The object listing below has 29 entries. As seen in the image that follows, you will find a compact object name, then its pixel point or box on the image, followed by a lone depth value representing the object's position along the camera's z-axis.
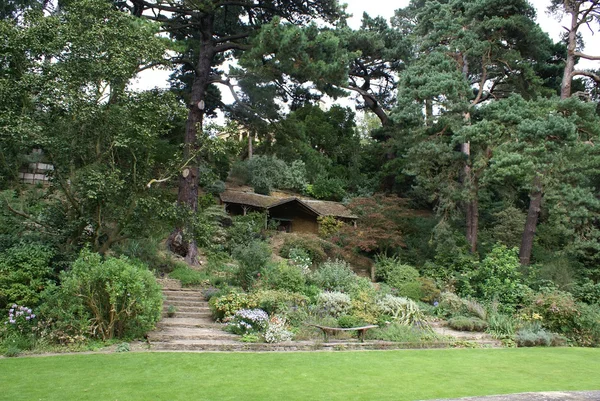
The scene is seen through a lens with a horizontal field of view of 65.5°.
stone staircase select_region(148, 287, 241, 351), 9.27
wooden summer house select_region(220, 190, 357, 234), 25.52
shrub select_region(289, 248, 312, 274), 17.84
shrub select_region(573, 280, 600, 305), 15.02
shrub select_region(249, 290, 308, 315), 11.71
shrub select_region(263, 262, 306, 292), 13.32
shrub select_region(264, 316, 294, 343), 10.09
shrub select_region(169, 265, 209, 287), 14.56
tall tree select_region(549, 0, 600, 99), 17.92
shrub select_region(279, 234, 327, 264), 20.19
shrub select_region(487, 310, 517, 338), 12.45
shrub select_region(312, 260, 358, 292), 14.34
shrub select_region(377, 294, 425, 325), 12.51
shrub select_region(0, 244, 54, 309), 9.53
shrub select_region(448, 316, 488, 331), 13.04
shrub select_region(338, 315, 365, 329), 11.32
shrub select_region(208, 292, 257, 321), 11.65
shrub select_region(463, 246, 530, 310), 14.71
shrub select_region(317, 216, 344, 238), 23.86
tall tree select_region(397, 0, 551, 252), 18.42
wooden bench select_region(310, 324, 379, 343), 10.54
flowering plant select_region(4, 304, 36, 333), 9.13
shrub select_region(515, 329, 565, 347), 11.86
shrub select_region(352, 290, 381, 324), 11.87
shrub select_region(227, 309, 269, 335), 10.53
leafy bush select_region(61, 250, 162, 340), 9.29
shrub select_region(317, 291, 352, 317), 12.23
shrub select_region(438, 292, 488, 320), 13.84
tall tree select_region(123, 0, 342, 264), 16.41
